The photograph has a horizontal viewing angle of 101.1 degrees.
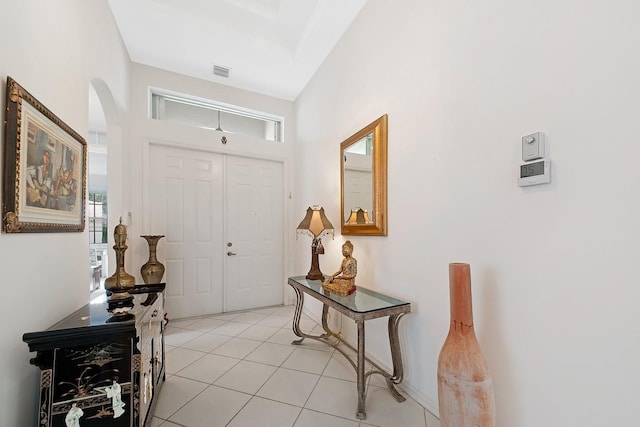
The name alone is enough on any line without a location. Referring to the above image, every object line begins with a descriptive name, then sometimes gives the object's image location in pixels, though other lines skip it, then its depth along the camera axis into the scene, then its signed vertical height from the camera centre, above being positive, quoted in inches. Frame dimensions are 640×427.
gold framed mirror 85.5 +13.2
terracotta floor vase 47.1 -28.7
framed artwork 42.3 +9.6
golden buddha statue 82.8 -19.1
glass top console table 66.1 -24.9
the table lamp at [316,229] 104.3 -4.5
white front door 133.5 -5.0
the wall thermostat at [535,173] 45.3 +7.8
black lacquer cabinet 45.0 -27.4
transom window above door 136.8 +57.8
